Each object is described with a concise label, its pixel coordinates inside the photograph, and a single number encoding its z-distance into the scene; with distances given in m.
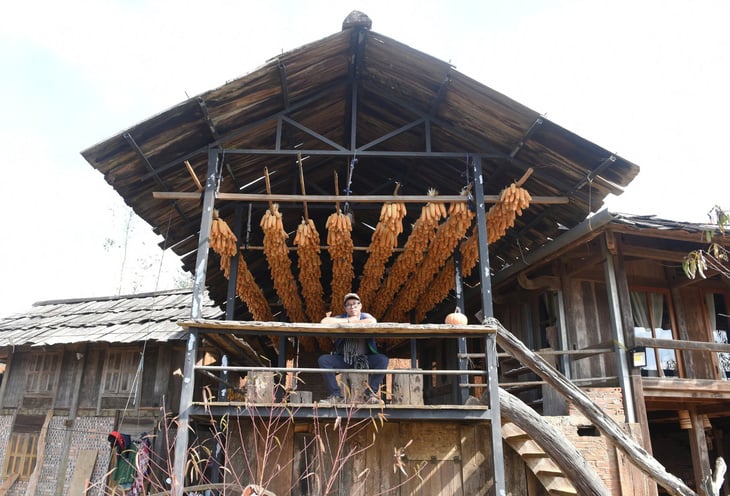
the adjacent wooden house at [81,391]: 13.70
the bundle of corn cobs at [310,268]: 8.26
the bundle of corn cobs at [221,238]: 7.70
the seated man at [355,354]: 7.11
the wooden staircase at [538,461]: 7.20
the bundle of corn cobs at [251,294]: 9.52
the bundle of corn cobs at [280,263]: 7.79
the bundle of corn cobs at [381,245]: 7.47
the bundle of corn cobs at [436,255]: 7.59
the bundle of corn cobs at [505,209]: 7.24
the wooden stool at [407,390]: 6.43
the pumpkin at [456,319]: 6.96
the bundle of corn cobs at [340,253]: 7.87
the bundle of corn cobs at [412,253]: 7.55
